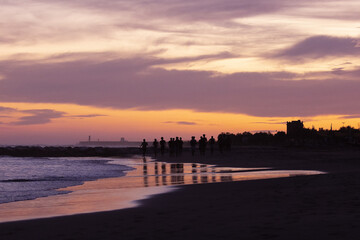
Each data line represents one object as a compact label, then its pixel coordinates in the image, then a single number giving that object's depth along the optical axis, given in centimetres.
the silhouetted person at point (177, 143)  5446
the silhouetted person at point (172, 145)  5457
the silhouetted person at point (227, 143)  5749
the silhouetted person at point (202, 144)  5294
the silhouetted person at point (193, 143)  5238
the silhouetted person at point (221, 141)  5373
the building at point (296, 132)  10162
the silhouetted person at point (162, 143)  5663
